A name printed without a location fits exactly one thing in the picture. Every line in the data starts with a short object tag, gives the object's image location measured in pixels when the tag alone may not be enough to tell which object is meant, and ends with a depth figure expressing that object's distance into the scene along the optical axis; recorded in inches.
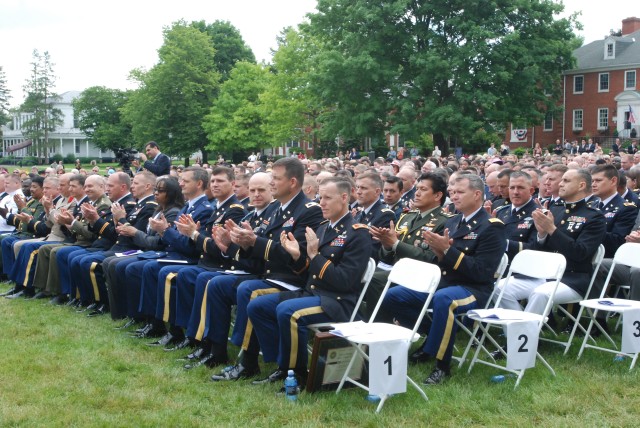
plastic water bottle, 193.0
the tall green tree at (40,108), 2893.7
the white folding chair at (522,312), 200.5
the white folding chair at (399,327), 184.1
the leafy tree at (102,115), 2992.1
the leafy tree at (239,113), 1946.4
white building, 3570.4
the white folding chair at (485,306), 213.0
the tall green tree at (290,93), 1716.3
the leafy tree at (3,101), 3420.3
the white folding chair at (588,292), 227.3
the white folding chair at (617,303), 211.8
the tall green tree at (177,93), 1924.2
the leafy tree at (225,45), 2271.2
